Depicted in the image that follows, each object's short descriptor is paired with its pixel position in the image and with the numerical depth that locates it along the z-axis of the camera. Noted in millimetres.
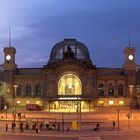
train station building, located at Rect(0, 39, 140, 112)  74705
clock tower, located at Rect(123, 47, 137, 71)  77886
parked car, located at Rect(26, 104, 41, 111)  71558
